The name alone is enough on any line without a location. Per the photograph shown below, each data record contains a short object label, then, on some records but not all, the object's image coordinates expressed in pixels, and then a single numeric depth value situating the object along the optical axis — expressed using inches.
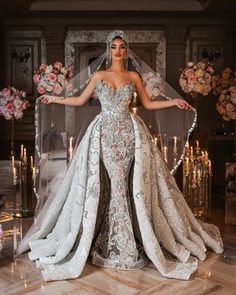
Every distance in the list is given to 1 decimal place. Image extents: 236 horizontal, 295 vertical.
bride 134.7
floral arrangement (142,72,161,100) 158.9
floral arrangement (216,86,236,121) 195.3
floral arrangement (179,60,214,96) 195.5
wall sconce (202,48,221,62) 316.8
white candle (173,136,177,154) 162.7
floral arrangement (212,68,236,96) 204.6
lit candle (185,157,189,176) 195.7
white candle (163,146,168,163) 163.9
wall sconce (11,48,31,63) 317.4
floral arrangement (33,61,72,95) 181.8
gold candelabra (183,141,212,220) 196.4
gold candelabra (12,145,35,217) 206.2
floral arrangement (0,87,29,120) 200.2
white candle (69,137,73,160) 157.6
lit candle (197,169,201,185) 197.2
